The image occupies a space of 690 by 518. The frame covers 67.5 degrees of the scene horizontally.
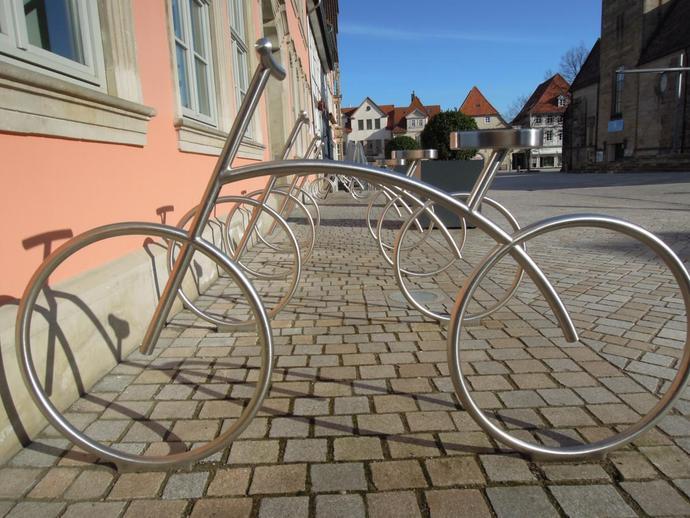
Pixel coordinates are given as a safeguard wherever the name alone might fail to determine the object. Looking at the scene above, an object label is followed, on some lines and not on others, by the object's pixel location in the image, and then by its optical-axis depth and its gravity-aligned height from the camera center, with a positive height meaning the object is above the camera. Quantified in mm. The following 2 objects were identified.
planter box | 8039 -99
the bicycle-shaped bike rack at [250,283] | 1735 -320
